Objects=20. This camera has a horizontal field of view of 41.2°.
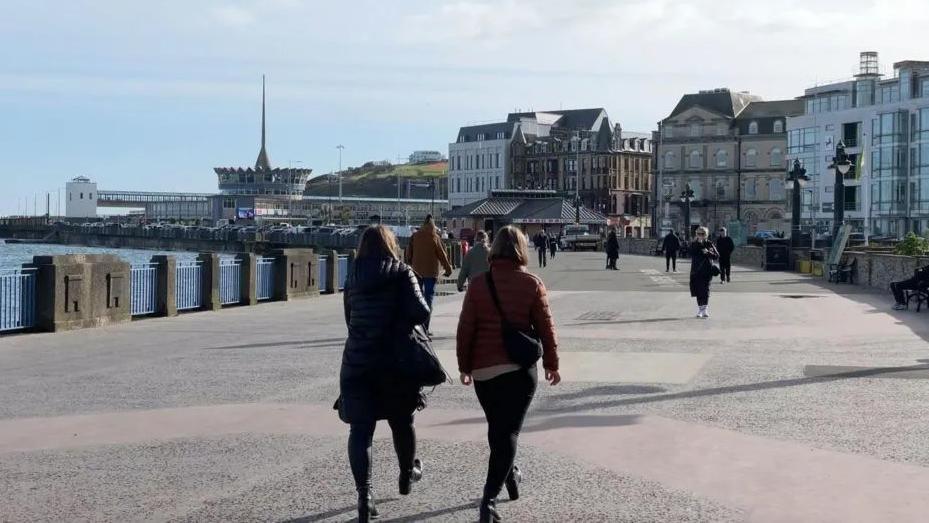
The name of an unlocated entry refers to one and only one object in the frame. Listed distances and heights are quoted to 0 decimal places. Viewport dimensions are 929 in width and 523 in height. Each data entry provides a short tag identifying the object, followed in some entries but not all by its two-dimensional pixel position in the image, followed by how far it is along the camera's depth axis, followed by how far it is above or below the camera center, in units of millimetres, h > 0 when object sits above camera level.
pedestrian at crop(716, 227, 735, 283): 34981 +369
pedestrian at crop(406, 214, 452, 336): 17797 +72
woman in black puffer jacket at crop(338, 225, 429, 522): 6930 -455
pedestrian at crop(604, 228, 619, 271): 47062 +567
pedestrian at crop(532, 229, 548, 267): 51250 +645
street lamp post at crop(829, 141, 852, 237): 38688 +2799
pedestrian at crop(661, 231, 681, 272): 45188 +611
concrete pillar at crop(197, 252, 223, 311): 24344 -480
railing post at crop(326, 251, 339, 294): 31656 -347
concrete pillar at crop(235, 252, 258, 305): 26188 -464
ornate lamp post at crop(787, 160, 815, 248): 47875 +2383
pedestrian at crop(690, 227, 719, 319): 21500 -79
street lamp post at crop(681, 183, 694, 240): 69938 +3527
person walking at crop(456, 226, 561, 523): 6883 -492
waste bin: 46938 +289
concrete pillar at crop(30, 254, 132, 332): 18734 -567
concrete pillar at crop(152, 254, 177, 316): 22234 -507
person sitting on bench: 23062 -342
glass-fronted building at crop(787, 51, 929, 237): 80188 +8501
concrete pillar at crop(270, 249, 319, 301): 28094 -369
